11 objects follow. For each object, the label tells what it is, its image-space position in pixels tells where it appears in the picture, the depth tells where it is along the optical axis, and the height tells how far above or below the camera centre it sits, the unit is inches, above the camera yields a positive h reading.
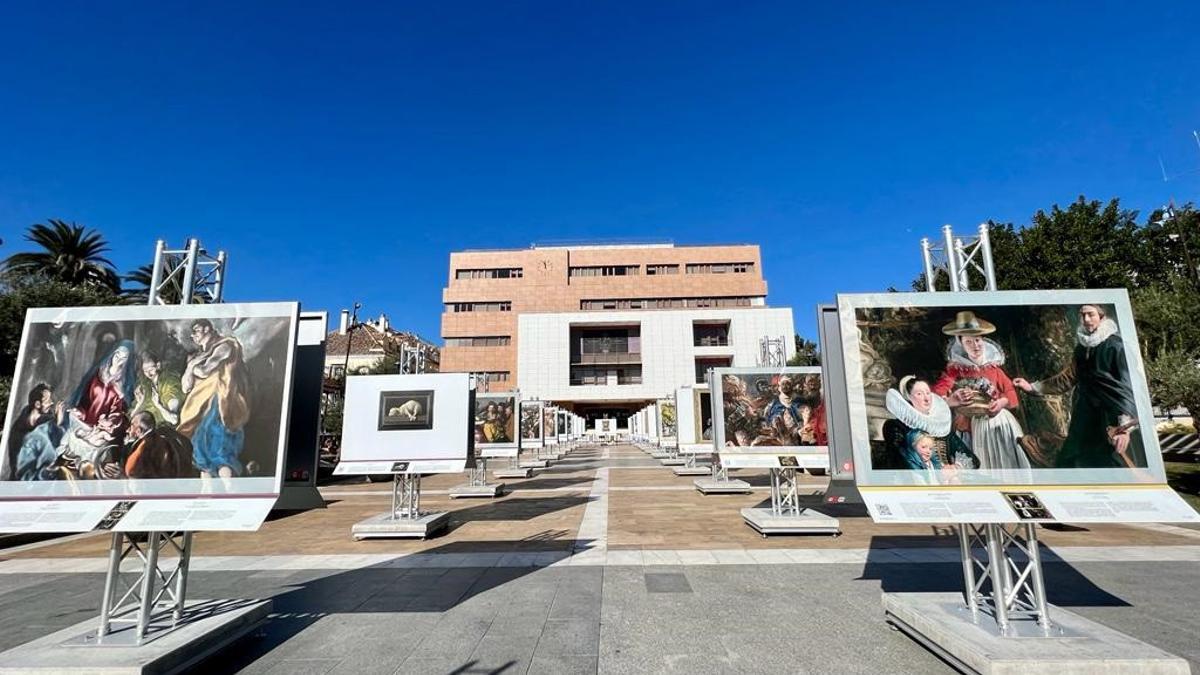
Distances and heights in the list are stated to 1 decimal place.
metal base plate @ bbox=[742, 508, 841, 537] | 442.0 -98.8
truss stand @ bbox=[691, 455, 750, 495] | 724.0 -102.6
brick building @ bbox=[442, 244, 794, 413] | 2731.3 +562.6
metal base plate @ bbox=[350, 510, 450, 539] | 450.3 -97.8
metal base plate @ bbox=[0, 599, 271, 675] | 179.9 -86.3
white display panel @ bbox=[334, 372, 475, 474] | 501.0 -2.0
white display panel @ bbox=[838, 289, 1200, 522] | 203.5 +1.4
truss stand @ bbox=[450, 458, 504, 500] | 738.8 -104.3
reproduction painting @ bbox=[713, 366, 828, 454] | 548.1 +4.9
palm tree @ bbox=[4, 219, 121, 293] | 1210.0 +426.5
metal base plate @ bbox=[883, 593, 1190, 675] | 168.2 -86.3
